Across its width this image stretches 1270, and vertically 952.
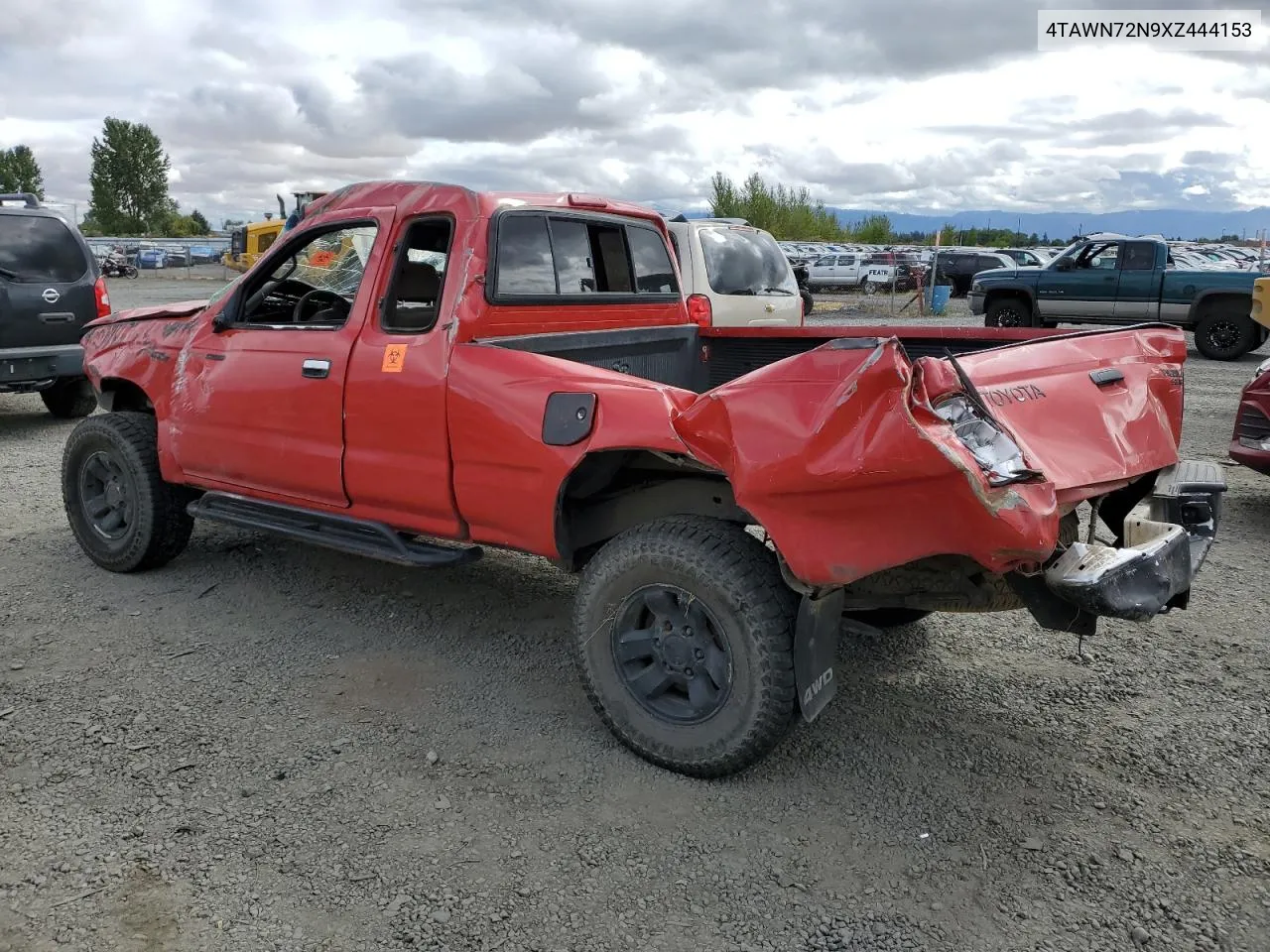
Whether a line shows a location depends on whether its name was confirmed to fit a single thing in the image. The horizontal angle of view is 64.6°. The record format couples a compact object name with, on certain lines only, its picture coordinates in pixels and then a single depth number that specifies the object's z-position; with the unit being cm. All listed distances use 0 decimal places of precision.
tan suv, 894
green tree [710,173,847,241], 5528
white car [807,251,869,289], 3400
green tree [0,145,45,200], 9104
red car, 619
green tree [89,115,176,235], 9788
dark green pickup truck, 1521
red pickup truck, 269
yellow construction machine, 3122
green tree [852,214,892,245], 7244
